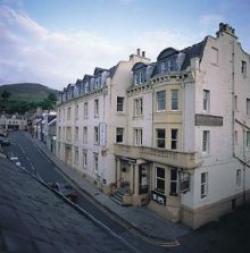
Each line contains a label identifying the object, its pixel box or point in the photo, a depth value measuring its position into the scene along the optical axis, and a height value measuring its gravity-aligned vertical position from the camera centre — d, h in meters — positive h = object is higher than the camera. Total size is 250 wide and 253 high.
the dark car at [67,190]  23.88 -6.40
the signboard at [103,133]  28.14 -0.70
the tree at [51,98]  156.60 +19.05
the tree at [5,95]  181.15 +23.53
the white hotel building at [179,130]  20.20 -0.22
